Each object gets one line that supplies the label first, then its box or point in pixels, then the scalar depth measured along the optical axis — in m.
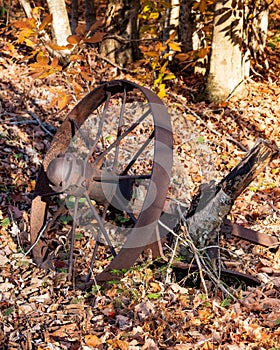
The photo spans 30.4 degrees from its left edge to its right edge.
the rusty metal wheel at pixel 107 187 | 3.74
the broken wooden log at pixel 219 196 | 3.93
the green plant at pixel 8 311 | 3.79
